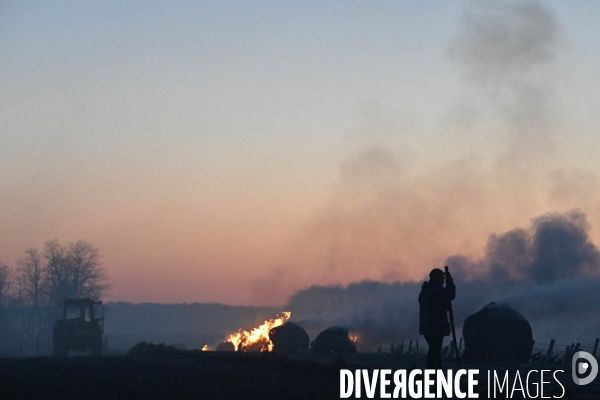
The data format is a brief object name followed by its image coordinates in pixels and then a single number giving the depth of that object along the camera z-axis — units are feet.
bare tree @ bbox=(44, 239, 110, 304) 370.73
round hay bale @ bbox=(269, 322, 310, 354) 201.67
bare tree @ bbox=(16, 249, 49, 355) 389.60
